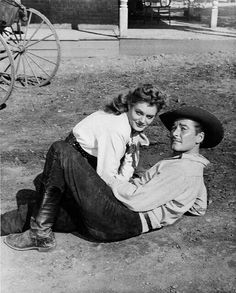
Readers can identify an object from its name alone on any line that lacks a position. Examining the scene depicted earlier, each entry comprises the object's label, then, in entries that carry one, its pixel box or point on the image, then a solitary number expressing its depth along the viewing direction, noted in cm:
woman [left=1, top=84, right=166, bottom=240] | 322
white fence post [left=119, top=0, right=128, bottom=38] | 1009
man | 322
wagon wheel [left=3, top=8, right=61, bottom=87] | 775
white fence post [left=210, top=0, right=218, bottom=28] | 1148
